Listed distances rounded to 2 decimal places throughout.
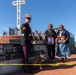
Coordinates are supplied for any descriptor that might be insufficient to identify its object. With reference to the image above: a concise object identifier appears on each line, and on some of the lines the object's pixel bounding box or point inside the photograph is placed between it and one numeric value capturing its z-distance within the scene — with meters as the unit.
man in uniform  3.02
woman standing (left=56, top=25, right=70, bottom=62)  3.79
